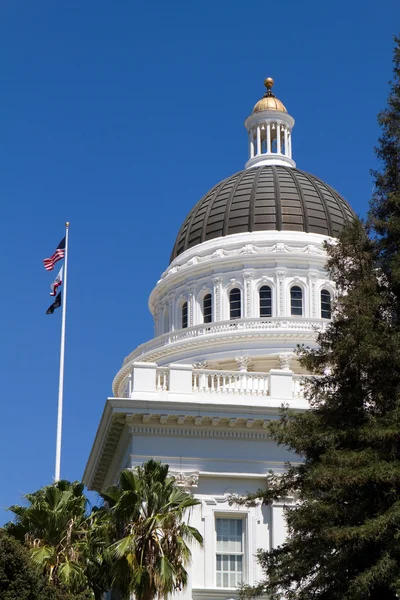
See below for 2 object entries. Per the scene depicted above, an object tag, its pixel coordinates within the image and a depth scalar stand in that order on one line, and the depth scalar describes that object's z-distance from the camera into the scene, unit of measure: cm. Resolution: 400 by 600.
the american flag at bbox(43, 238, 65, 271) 5541
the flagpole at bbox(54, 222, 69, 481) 4852
